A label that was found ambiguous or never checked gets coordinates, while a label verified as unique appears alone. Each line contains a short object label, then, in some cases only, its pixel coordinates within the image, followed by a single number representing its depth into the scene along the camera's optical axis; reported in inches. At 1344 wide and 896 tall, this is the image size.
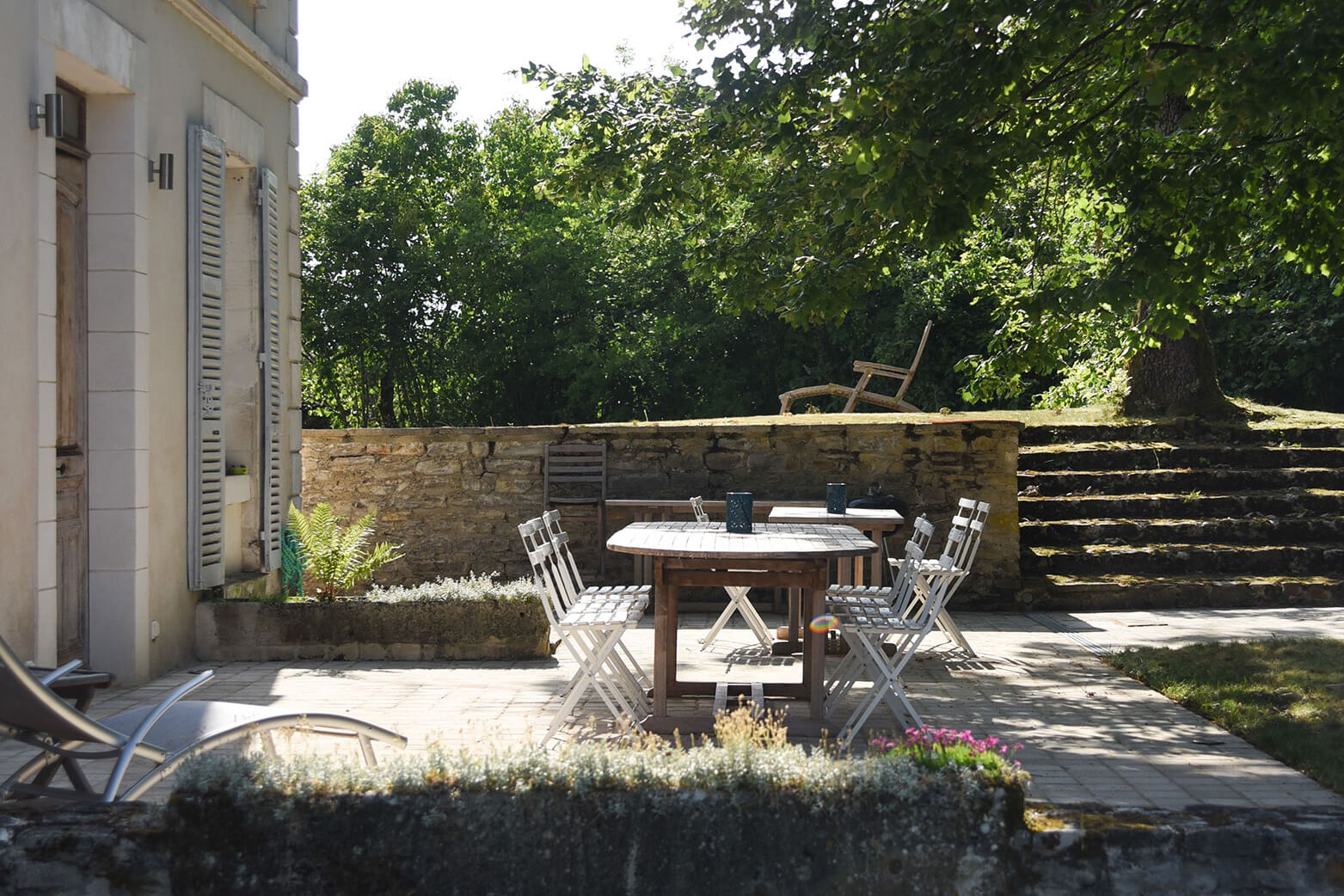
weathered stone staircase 355.3
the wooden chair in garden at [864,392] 516.4
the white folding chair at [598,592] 215.1
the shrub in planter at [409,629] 263.4
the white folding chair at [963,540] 249.3
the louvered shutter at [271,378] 289.7
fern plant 281.3
